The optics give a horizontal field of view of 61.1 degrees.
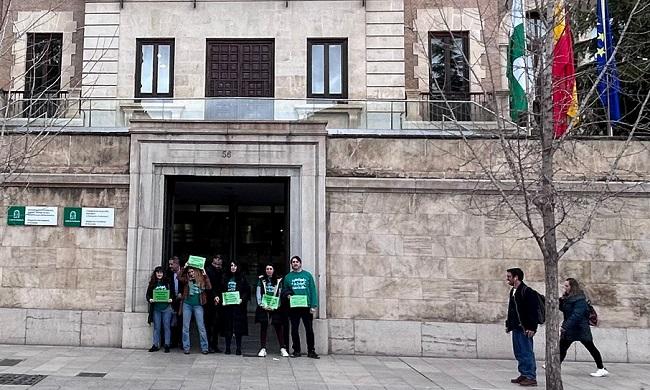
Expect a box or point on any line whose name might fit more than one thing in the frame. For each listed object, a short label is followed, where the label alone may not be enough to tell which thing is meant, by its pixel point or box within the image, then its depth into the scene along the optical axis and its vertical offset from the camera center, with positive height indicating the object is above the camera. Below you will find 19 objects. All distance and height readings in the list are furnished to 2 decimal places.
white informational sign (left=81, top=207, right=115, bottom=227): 11.96 +0.61
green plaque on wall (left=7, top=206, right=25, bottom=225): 12.02 +0.65
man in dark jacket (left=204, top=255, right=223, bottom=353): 11.41 -1.37
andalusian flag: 11.07 +3.77
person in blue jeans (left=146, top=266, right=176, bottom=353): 11.23 -1.32
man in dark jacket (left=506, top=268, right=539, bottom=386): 9.22 -1.34
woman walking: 9.87 -1.38
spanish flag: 9.30 +3.45
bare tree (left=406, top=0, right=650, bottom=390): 8.08 +1.79
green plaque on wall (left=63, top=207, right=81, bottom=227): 11.98 +0.62
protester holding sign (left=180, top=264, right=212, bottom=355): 11.22 -1.21
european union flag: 12.62 +4.46
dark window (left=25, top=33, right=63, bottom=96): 16.05 +5.50
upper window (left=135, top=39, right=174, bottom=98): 15.48 +4.99
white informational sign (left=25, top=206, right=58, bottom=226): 11.99 +0.61
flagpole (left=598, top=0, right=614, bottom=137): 12.45 +4.92
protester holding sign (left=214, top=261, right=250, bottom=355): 11.12 -1.20
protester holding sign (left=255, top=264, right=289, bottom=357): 11.04 -1.28
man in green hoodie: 10.99 -1.19
